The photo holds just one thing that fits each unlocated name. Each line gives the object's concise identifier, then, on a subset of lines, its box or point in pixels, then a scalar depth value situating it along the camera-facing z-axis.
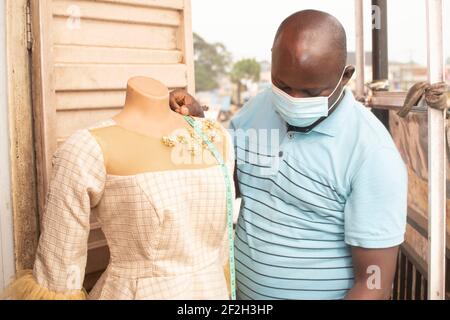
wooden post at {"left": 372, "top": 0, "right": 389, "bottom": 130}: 2.70
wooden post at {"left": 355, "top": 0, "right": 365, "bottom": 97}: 2.85
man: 1.44
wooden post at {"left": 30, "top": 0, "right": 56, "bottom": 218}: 1.67
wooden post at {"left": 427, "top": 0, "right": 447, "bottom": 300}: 1.75
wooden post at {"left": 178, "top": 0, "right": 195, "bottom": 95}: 2.23
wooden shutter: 1.71
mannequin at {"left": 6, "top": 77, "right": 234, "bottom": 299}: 1.27
